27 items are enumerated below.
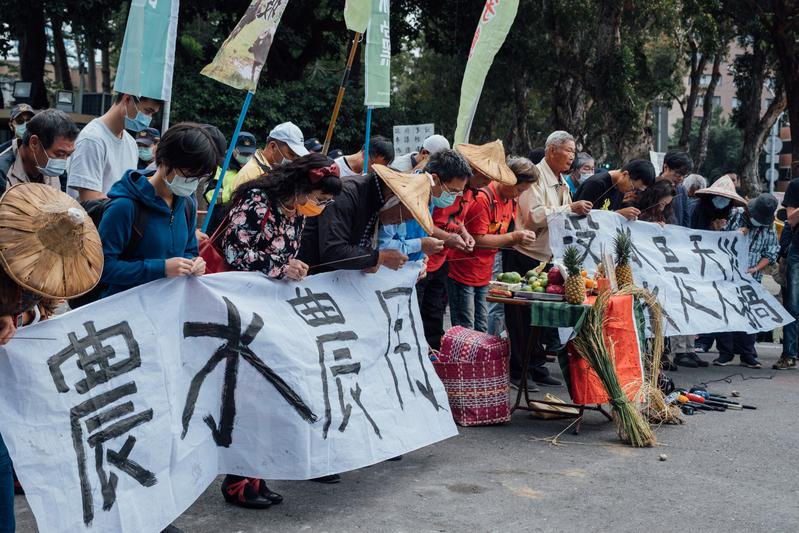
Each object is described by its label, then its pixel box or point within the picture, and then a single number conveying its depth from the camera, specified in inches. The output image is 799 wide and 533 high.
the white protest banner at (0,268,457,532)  138.6
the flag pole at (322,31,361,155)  271.2
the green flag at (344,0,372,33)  297.1
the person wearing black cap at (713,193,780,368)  359.6
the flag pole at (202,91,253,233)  215.3
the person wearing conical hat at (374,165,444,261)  204.4
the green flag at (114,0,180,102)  201.2
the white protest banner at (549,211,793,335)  312.2
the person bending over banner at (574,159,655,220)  307.9
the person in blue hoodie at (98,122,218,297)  157.5
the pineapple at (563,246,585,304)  246.1
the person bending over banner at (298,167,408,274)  202.2
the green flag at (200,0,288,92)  231.6
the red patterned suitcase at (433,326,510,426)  247.9
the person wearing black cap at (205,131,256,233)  341.0
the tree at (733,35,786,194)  957.2
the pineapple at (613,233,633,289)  273.0
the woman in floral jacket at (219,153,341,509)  178.2
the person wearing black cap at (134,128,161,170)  354.3
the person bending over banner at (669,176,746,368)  361.4
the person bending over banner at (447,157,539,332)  285.9
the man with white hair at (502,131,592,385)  307.9
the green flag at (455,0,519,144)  321.9
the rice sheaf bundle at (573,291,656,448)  237.6
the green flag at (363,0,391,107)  305.7
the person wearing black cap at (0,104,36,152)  249.8
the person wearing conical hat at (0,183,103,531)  122.4
